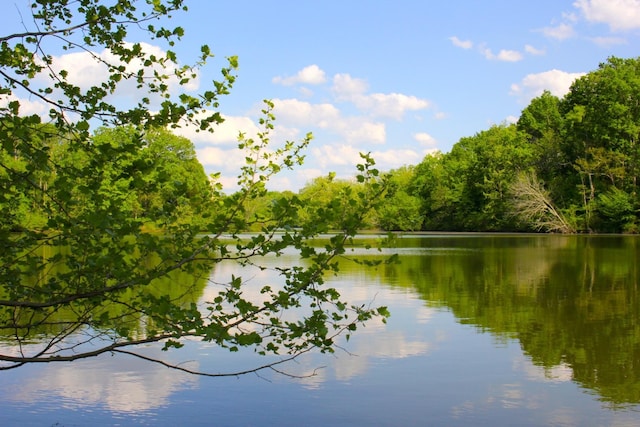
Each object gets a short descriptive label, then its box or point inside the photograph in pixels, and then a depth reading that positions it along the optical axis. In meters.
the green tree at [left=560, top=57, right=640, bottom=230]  56.59
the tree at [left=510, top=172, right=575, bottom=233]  61.75
